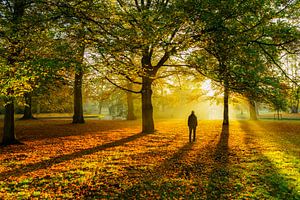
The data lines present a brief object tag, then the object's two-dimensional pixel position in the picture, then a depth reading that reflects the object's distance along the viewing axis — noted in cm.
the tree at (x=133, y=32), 1049
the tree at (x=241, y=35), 987
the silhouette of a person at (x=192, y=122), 1503
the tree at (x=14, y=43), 1030
